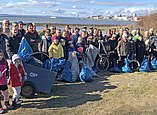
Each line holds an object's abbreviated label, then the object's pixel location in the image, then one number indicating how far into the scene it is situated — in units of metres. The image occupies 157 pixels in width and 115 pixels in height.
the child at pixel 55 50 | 7.43
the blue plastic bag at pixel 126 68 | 9.06
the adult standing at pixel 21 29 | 7.29
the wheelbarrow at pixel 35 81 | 5.86
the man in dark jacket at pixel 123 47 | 8.97
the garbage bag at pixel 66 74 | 7.55
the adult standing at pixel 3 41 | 6.07
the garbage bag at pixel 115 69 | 9.13
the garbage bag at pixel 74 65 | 7.66
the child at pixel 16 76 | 5.22
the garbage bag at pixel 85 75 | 7.56
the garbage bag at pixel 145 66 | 9.26
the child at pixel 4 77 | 5.05
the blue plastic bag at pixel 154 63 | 9.77
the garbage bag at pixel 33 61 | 6.51
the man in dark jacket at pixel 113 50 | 9.41
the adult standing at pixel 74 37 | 8.94
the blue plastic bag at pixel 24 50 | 6.48
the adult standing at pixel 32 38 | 7.43
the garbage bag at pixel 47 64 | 7.25
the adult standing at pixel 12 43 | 6.05
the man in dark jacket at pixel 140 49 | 9.47
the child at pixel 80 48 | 8.13
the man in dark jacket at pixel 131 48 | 9.10
